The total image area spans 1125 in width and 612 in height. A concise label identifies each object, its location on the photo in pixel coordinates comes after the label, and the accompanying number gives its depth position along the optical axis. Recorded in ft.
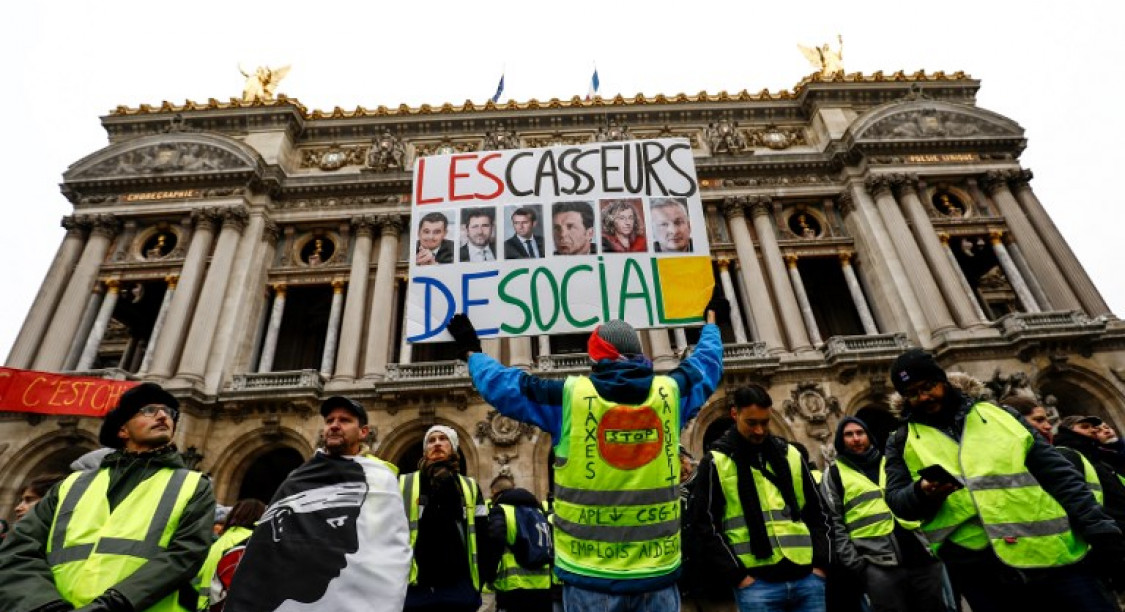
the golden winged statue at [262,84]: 81.92
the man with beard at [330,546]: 9.27
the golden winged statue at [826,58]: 86.63
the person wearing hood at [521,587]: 19.60
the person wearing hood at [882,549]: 15.89
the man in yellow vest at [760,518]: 12.92
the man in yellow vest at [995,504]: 10.73
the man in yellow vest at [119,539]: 9.80
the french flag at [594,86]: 85.46
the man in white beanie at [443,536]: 12.32
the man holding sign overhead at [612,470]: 9.98
